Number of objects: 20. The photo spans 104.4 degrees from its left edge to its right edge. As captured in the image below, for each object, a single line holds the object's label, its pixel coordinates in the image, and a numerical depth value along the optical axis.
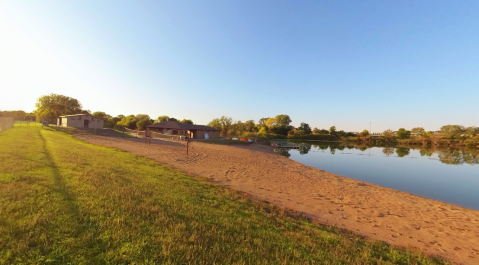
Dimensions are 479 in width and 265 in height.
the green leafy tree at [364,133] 93.06
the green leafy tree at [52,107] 55.78
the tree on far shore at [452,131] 69.76
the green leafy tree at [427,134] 75.04
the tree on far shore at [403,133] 86.39
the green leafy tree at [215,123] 72.94
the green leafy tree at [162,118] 71.47
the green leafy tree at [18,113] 75.28
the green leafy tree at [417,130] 93.57
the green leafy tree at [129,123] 58.26
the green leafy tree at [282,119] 105.16
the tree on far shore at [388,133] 85.25
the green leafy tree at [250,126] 81.06
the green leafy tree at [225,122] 72.81
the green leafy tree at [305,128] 92.84
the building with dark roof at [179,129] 42.75
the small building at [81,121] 39.38
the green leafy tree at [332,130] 94.89
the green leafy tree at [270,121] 106.29
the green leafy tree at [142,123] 55.05
